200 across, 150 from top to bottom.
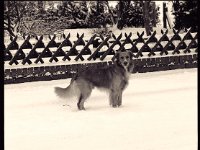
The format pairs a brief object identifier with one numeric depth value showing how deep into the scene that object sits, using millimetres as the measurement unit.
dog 6223
